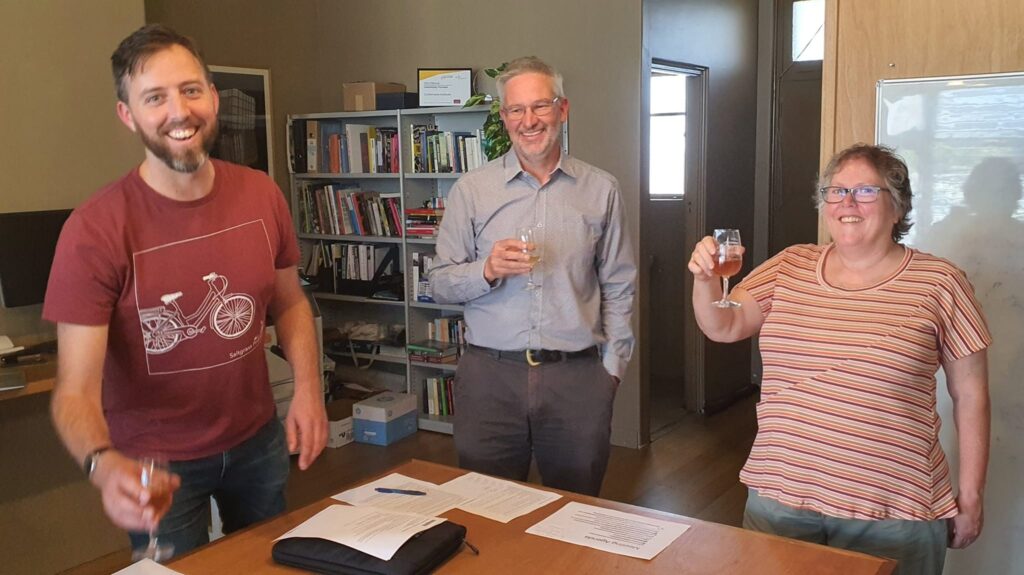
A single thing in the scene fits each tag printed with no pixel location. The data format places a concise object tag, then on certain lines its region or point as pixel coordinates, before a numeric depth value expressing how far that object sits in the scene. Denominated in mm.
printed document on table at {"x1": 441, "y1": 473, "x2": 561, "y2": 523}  1826
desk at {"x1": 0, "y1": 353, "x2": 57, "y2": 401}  2965
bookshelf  5262
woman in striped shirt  1827
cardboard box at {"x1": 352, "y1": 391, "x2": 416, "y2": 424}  4969
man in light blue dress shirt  2422
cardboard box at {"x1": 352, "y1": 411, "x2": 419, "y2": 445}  4969
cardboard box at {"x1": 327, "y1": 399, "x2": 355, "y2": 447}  4930
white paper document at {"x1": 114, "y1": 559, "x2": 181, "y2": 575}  1566
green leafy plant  4704
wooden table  1555
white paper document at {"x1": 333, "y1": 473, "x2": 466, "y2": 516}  1831
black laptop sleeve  1524
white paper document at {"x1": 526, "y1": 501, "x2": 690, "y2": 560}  1646
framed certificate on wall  5156
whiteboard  2406
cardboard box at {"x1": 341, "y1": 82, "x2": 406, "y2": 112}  5473
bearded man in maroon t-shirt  1654
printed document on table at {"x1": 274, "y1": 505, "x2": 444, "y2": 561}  1575
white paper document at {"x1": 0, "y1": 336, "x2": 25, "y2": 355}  3084
